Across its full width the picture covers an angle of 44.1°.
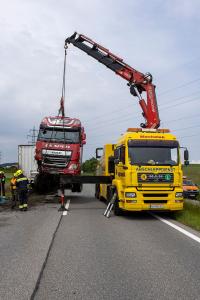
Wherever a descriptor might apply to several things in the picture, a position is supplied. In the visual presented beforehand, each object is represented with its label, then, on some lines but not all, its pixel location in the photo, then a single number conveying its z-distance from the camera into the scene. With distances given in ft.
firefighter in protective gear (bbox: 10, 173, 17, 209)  32.07
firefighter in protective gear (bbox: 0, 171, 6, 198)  35.82
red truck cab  37.54
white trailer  50.65
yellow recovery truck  24.55
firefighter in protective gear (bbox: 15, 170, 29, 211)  29.45
